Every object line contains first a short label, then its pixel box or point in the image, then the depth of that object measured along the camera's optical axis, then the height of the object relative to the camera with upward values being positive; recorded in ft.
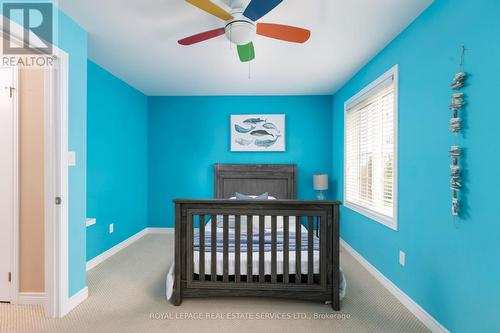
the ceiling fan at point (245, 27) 5.74 +3.34
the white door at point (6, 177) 7.47 -0.33
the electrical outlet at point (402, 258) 7.77 -2.71
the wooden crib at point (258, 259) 7.27 -2.60
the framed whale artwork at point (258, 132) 15.02 +1.90
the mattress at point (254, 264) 7.57 -2.80
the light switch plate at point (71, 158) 7.22 +0.20
